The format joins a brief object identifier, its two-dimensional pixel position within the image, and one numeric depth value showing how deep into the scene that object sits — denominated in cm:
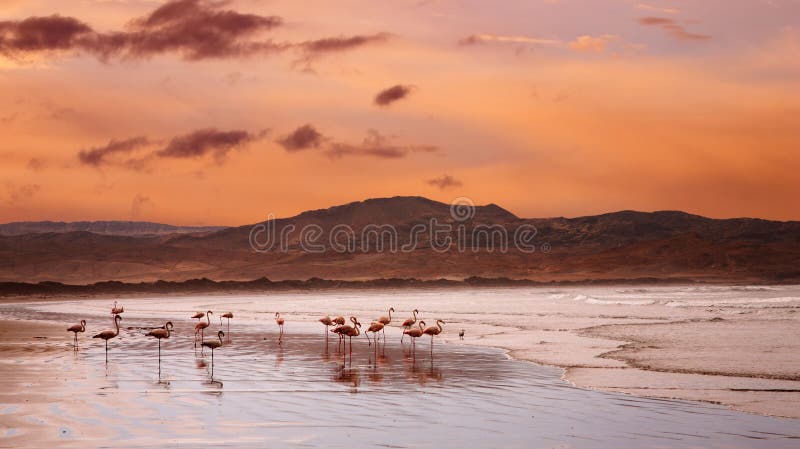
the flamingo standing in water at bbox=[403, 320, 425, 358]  2816
